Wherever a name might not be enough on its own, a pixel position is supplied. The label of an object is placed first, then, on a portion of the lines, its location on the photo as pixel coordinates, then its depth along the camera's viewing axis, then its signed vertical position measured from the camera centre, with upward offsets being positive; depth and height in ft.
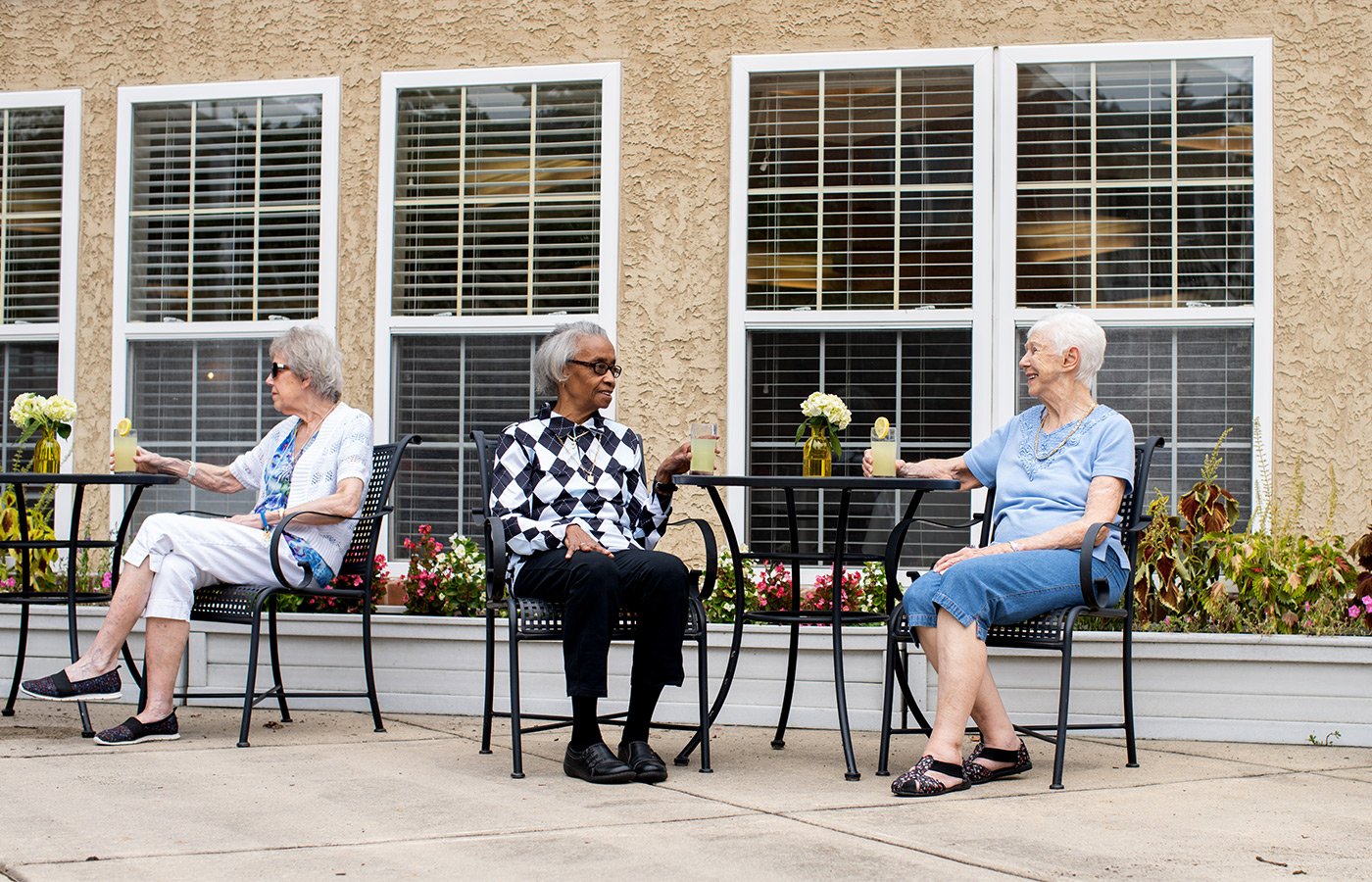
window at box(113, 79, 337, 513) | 18.43 +2.84
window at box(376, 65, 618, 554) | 17.84 +2.78
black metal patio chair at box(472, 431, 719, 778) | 11.57 -1.36
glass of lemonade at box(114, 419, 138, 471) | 14.32 +0.13
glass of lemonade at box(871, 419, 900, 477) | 12.48 +0.12
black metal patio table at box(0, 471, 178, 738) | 13.62 -0.93
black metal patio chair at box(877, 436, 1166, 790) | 11.43 -1.41
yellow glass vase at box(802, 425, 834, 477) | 13.07 +0.10
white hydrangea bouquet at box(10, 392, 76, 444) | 14.76 +0.49
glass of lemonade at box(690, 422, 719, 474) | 12.26 +0.15
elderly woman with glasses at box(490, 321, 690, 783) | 11.27 -0.62
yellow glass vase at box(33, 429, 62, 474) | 15.00 +0.03
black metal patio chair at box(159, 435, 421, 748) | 13.09 -1.31
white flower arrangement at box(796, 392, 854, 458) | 13.05 +0.51
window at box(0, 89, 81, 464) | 18.84 +3.02
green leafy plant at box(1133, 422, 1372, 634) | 14.16 -1.12
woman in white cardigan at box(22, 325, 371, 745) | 12.87 -0.69
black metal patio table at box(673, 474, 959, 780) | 11.84 -0.90
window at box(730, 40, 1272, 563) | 16.55 +2.86
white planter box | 13.51 -2.20
